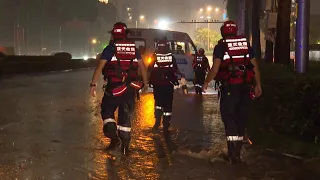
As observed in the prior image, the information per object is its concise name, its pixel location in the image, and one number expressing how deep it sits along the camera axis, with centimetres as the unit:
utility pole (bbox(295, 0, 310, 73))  835
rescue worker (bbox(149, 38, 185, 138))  821
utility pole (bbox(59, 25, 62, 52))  7994
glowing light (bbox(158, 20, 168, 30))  10050
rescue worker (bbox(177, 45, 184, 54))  1930
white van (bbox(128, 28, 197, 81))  1864
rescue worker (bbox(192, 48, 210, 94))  1576
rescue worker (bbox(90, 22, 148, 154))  647
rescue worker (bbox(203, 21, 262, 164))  603
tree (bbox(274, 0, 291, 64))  1273
